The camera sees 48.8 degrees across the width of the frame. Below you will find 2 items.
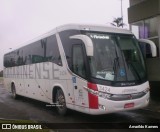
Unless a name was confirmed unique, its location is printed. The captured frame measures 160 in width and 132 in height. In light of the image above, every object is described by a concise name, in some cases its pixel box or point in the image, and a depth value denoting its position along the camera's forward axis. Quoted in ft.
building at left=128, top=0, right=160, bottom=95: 29.50
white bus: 18.40
